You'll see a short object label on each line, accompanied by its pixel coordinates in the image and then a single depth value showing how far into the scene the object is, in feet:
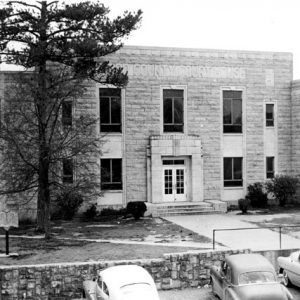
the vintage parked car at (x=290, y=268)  52.29
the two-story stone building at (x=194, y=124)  99.04
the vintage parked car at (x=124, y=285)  42.29
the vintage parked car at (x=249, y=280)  43.75
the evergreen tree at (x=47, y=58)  72.54
